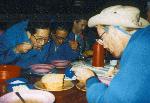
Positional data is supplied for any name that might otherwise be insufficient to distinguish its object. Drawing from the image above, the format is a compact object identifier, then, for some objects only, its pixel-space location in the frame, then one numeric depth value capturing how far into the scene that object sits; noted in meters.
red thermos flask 2.89
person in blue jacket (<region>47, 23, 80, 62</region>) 3.86
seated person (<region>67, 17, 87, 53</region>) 4.29
